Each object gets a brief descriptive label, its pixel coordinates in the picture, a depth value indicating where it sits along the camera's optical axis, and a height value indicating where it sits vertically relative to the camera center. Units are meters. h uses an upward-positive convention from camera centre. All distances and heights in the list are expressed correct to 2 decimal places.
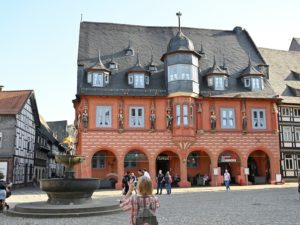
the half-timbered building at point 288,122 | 32.13 +3.54
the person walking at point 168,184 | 20.46 -2.05
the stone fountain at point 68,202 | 11.10 -2.00
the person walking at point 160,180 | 20.47 -1.76
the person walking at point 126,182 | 18.33 -1.70
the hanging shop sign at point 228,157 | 28.52 -0.27
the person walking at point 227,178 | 22.03 -1.78
